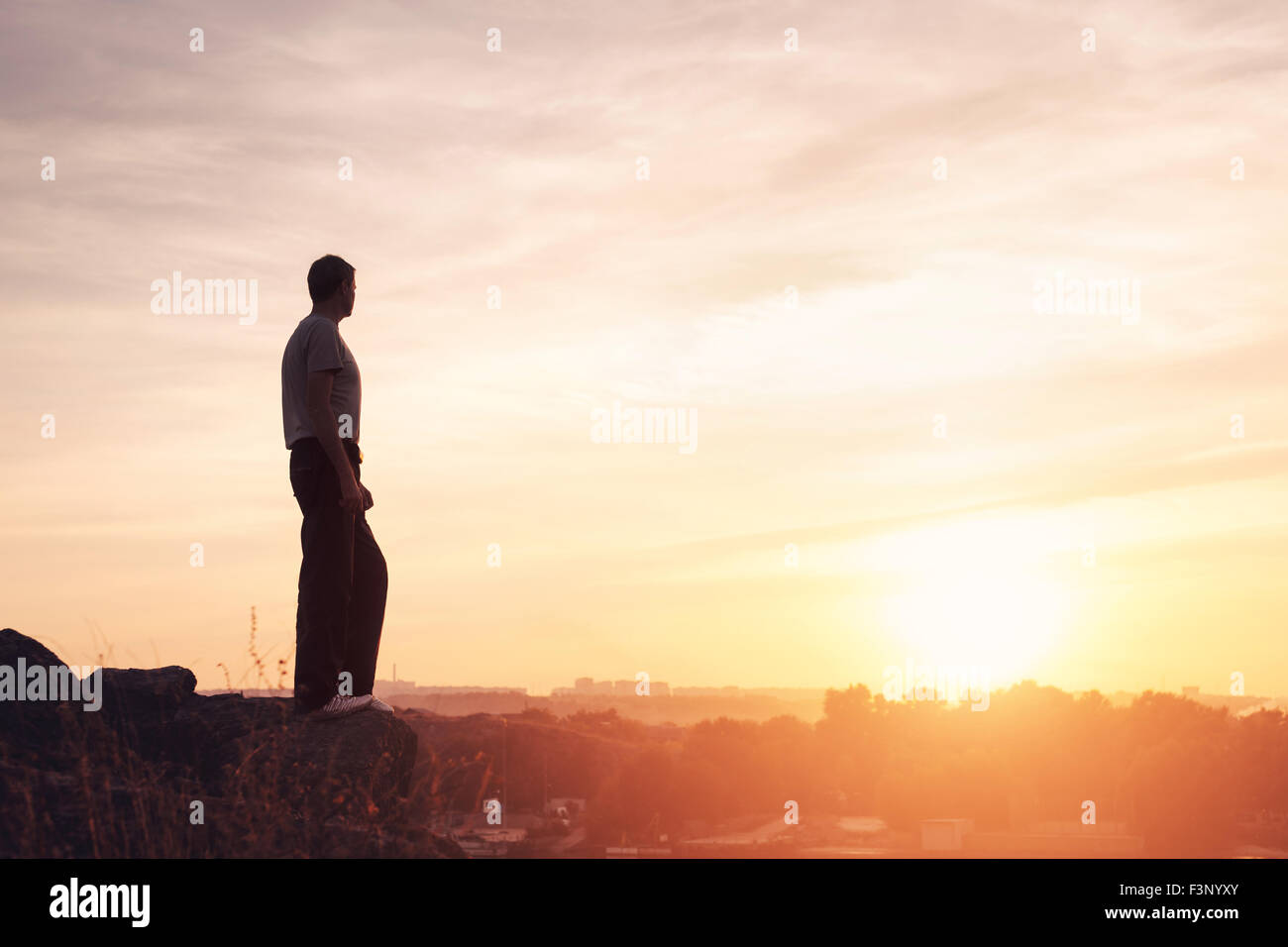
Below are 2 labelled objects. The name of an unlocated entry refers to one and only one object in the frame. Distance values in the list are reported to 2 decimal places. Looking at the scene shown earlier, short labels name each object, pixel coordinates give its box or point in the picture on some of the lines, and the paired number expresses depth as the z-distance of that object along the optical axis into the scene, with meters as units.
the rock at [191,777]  6.88
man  7.67
